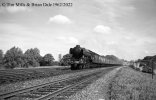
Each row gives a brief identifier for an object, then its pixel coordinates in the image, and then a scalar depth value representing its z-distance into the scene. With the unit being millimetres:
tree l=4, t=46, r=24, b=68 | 65125
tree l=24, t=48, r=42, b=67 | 69750
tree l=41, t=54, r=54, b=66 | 84575
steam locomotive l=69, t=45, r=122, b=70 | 28094
